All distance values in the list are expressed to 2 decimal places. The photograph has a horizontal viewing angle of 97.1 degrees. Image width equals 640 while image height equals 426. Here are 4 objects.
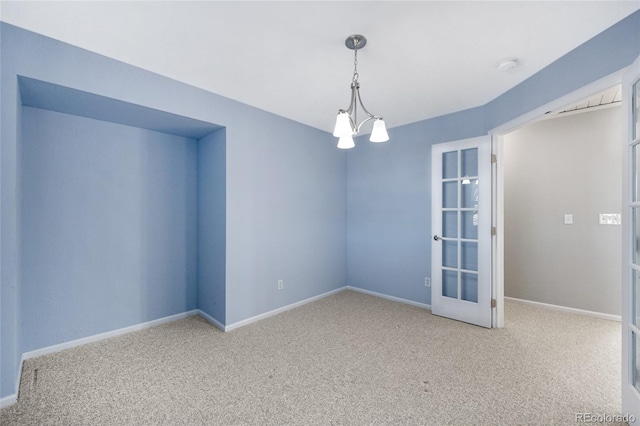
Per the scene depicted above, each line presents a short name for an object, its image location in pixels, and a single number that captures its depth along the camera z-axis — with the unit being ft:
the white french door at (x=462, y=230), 10.60
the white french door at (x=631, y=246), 5.57
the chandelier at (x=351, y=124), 6.33
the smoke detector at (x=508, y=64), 7.59
